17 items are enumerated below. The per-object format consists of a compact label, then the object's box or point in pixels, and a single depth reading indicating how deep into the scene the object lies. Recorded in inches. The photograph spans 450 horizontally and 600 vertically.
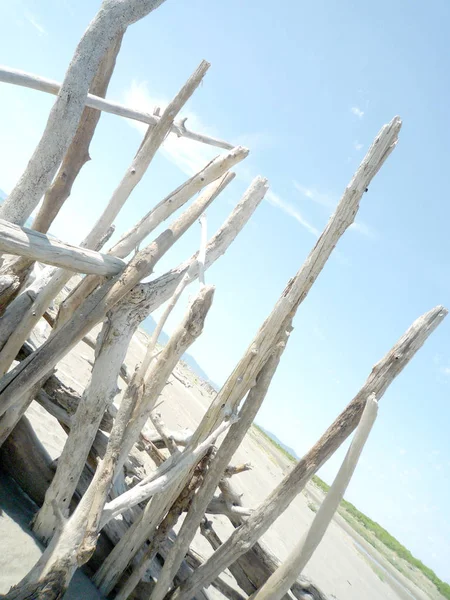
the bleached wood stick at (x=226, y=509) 145.1
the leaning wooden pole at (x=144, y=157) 139.9
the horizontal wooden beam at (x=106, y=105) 123.4
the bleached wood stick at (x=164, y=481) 113.4
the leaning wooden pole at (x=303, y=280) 127.0
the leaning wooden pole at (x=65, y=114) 112.3
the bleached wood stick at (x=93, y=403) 127.0
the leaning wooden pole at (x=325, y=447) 125.6
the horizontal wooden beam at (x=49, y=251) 103.3
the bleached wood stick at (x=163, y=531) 130.3
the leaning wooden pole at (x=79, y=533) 105.9
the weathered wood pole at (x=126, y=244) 140.3
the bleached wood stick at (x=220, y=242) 132.1
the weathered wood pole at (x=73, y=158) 154.3
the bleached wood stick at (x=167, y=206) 140.5
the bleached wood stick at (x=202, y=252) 131.2
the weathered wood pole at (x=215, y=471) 129.4
